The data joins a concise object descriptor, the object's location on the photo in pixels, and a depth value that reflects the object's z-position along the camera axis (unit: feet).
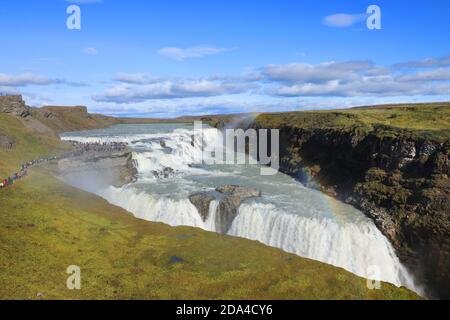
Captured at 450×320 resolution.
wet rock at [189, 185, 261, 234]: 163.53
